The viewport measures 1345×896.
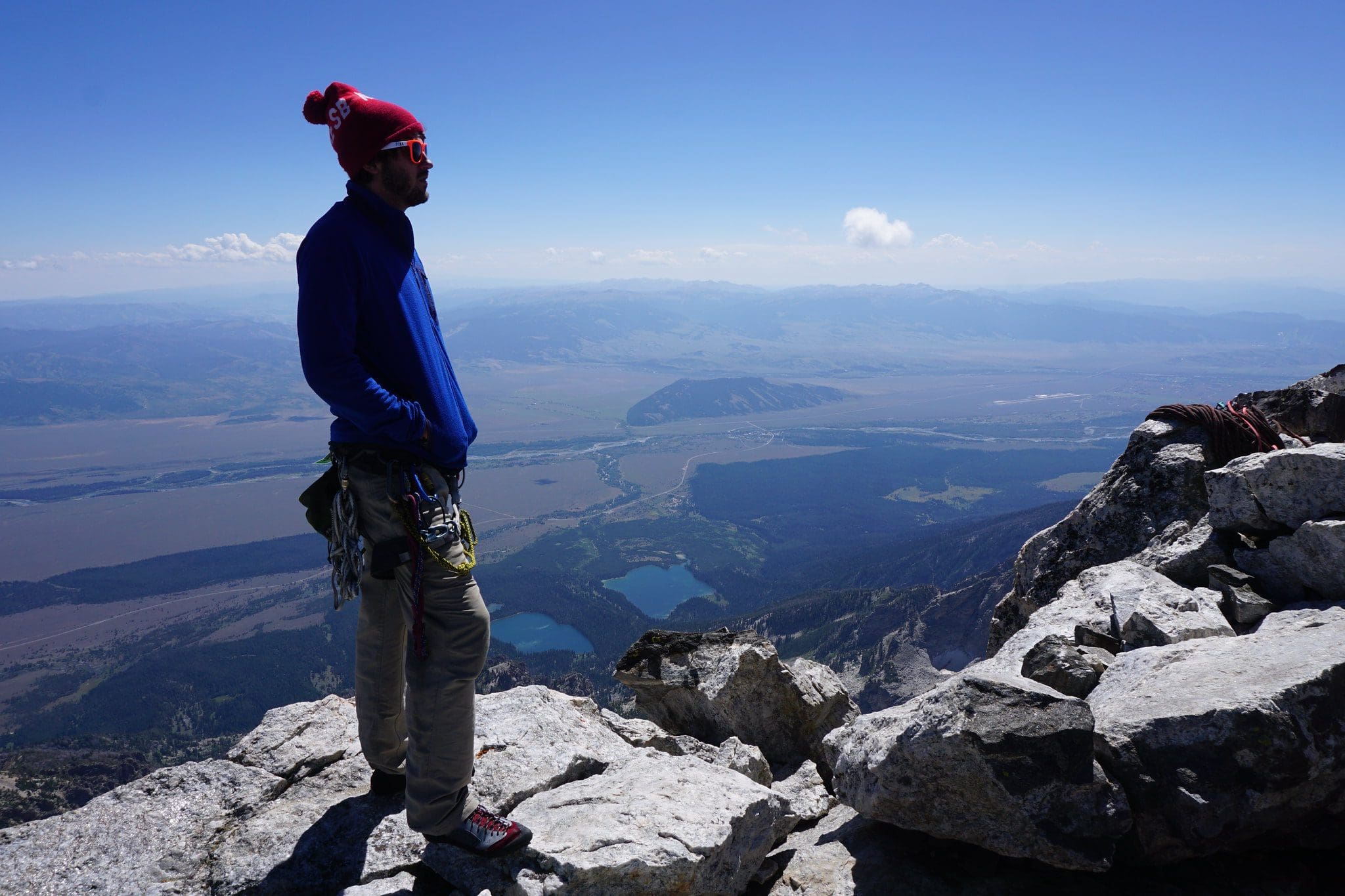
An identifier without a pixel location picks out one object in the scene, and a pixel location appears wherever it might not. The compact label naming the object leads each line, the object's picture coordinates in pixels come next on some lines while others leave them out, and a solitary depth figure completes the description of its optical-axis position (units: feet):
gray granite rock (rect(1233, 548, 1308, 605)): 19.36
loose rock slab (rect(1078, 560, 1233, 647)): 18.66
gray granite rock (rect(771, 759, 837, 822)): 19.67
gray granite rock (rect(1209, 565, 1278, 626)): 19.04
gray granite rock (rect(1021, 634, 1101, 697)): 18.09
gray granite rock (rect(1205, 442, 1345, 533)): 19.43
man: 13.24
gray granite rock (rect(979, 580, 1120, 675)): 20.31
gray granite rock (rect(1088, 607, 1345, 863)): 13.09
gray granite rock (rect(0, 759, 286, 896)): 13.48
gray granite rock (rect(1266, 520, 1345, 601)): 18.15
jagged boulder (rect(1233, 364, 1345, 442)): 25.90
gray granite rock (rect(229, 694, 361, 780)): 17.88
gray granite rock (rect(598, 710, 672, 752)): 22.22
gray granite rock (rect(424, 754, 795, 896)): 13.14
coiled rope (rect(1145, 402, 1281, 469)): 25.03
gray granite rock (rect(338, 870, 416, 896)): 13.43
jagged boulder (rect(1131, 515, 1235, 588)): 22.24
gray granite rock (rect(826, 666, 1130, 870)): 13.17
